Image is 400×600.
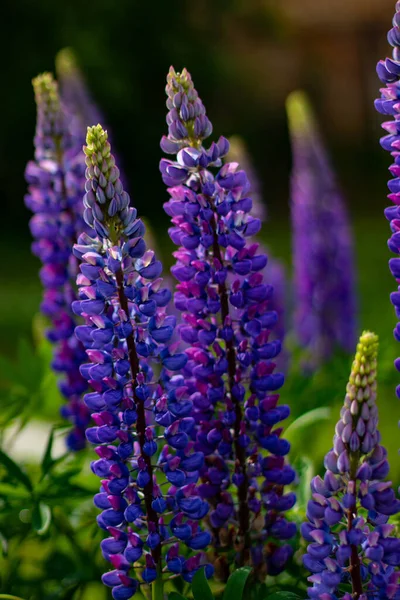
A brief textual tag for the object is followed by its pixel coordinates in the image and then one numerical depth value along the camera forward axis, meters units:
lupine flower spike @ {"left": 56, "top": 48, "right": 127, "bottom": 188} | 2.48
